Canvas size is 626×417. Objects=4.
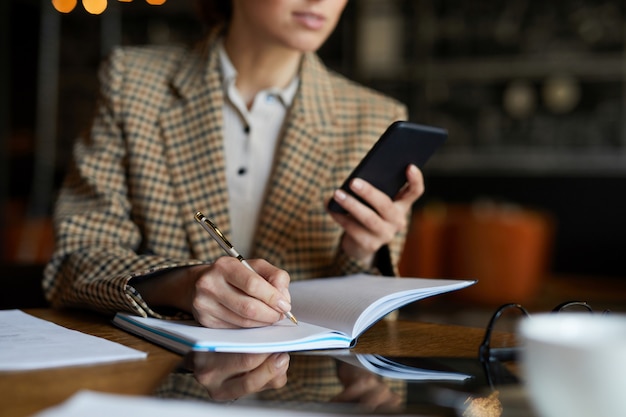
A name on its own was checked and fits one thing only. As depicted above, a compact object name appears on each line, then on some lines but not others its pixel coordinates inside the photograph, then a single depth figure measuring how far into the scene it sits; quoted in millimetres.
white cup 435
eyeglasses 767
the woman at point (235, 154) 1392
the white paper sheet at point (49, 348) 744
